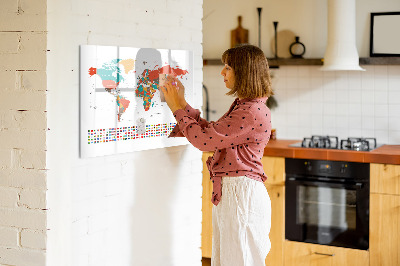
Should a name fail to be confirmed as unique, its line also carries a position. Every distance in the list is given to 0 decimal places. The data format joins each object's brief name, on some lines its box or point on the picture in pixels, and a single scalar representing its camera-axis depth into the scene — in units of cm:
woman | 269
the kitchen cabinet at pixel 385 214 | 405
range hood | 451
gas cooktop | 436
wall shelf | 457
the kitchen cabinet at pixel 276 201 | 442
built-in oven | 418
